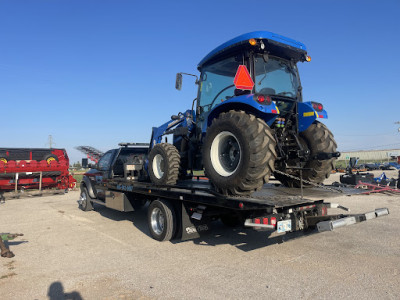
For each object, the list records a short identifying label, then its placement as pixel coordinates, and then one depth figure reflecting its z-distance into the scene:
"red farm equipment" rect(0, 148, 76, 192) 13.05
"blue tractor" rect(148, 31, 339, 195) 4.02
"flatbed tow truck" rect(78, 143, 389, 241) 3.92
